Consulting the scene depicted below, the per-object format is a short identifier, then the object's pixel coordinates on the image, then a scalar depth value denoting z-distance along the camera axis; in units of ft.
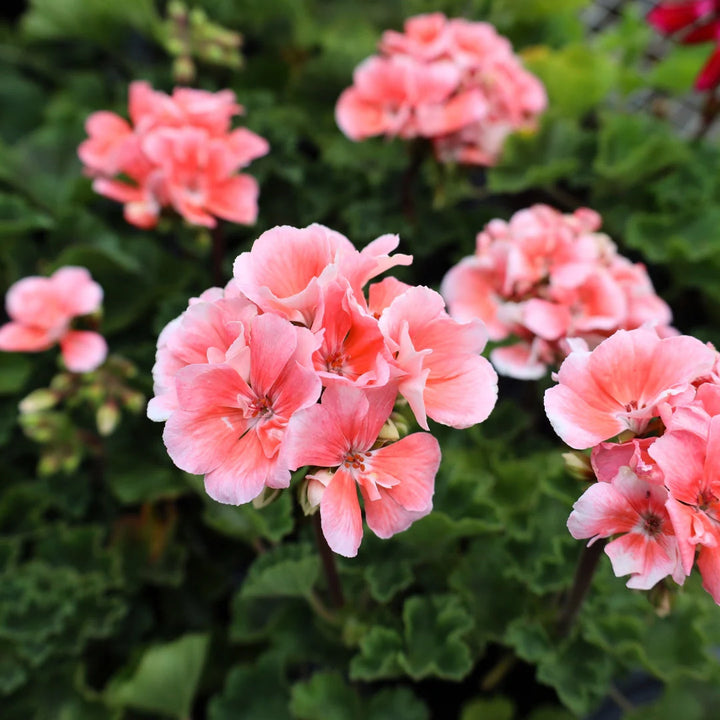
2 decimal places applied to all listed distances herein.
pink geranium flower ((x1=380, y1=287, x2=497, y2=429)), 1.73
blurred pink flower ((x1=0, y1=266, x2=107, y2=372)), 3.20
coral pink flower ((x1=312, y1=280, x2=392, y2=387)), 1.68
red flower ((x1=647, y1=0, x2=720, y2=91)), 4.18
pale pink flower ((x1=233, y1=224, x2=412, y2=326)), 1.76
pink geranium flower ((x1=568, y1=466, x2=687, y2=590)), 1.66
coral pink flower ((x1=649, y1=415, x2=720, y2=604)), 1.58
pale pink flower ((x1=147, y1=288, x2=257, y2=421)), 1.79
